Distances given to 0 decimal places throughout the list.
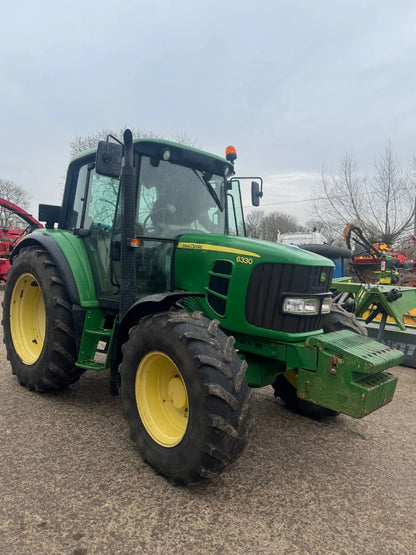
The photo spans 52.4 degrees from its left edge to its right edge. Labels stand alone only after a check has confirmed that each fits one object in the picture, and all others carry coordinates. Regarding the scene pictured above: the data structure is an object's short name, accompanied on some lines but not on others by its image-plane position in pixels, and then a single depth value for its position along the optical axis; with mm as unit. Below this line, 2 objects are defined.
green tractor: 2590
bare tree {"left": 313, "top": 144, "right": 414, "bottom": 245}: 19680
